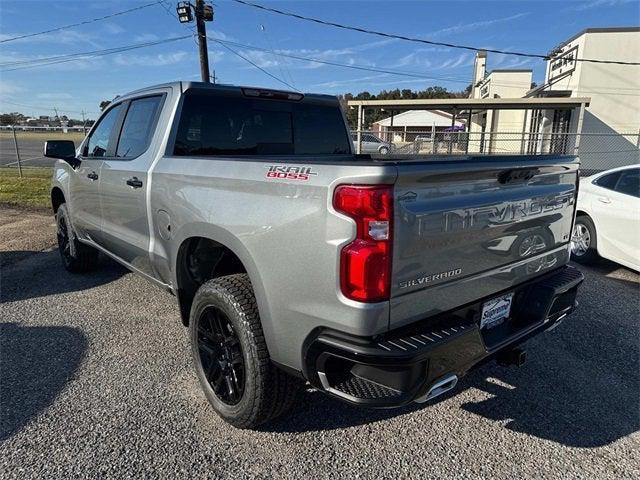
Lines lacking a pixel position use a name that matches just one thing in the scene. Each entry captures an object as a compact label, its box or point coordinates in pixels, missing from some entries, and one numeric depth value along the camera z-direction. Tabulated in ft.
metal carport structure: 68.87
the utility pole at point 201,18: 56.08
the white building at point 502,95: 98.32
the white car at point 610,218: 17.95
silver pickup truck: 6.23
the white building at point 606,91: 70.69
